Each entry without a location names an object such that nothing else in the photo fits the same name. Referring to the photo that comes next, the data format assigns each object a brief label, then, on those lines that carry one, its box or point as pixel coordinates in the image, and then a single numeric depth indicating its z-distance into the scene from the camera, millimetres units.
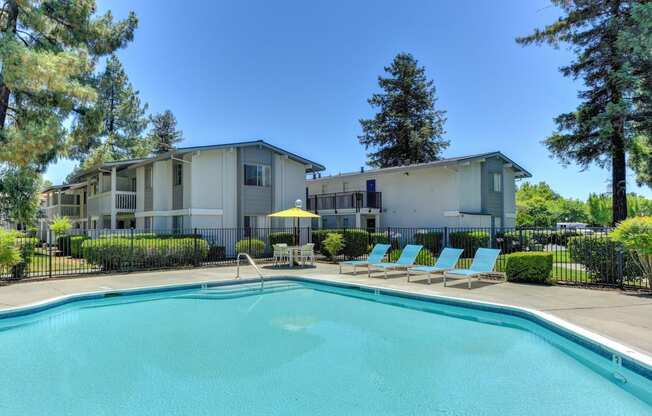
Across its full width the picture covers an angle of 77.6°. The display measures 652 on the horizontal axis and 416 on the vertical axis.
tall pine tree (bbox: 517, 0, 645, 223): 20562
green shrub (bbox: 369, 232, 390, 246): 21391
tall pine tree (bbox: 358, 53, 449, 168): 45094
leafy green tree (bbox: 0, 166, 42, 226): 20406
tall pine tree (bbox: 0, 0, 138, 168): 17766
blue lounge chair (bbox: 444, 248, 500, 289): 11977
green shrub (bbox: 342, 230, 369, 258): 20422
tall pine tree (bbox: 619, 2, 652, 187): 18438
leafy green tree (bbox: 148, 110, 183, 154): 54969
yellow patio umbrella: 18078
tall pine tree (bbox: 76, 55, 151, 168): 38344
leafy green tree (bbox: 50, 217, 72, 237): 26547
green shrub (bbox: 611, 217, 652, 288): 9883
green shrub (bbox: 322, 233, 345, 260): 19516
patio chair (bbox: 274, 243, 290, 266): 18016
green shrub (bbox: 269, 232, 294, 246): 22562
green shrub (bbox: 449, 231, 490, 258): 21016
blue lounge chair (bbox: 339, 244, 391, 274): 15219
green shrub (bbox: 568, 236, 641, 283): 11164
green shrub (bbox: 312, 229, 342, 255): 21609
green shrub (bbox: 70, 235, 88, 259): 22484
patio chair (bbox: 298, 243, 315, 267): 17844
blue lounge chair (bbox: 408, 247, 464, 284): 12945
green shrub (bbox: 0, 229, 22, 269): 12391
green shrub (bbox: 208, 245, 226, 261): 19906
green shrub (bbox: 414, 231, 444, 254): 21625
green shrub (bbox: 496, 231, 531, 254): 21844
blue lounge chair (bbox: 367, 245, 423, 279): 14309
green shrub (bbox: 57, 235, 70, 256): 22888
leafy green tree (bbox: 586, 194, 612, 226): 57228
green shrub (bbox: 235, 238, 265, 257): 20281
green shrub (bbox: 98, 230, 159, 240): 16684
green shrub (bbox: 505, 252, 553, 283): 12070
